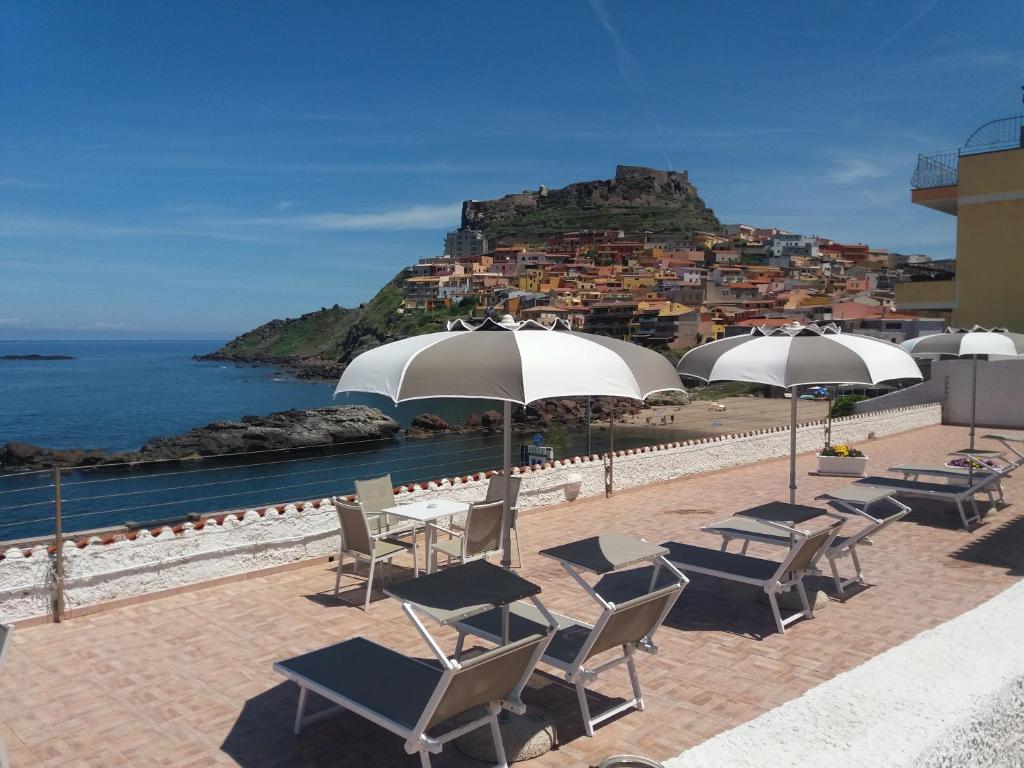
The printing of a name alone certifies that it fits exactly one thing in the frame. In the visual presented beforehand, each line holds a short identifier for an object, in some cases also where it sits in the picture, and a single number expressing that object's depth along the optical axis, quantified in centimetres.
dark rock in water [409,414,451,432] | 5103
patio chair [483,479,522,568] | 701
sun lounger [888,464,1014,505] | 923
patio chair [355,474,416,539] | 693
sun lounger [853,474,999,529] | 849
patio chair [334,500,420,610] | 586
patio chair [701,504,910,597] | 606
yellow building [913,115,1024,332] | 2506
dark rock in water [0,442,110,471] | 3941
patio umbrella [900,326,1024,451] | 938
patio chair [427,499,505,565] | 632
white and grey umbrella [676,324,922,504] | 620
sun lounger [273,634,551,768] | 308
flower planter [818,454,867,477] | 1215
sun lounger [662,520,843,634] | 534
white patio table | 646
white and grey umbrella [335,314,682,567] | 447
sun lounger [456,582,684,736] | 379
